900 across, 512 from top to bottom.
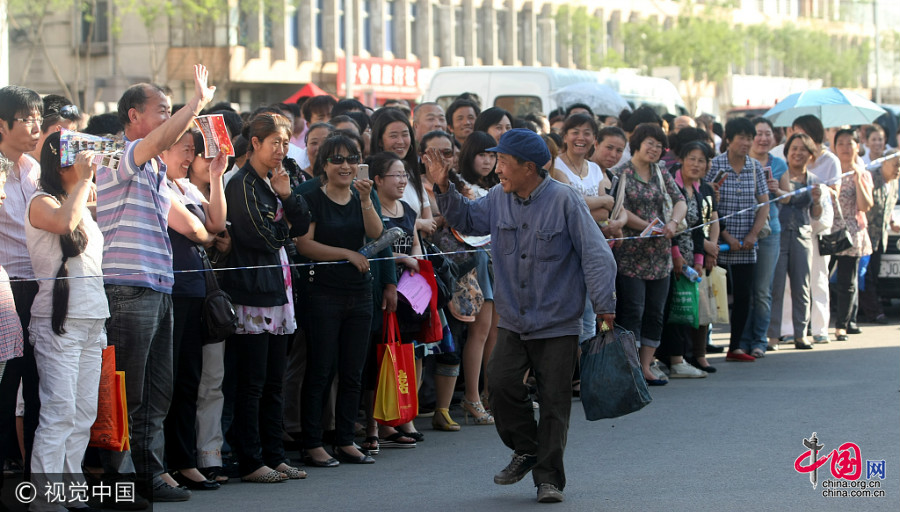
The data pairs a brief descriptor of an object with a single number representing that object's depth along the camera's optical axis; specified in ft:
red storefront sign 141.18
